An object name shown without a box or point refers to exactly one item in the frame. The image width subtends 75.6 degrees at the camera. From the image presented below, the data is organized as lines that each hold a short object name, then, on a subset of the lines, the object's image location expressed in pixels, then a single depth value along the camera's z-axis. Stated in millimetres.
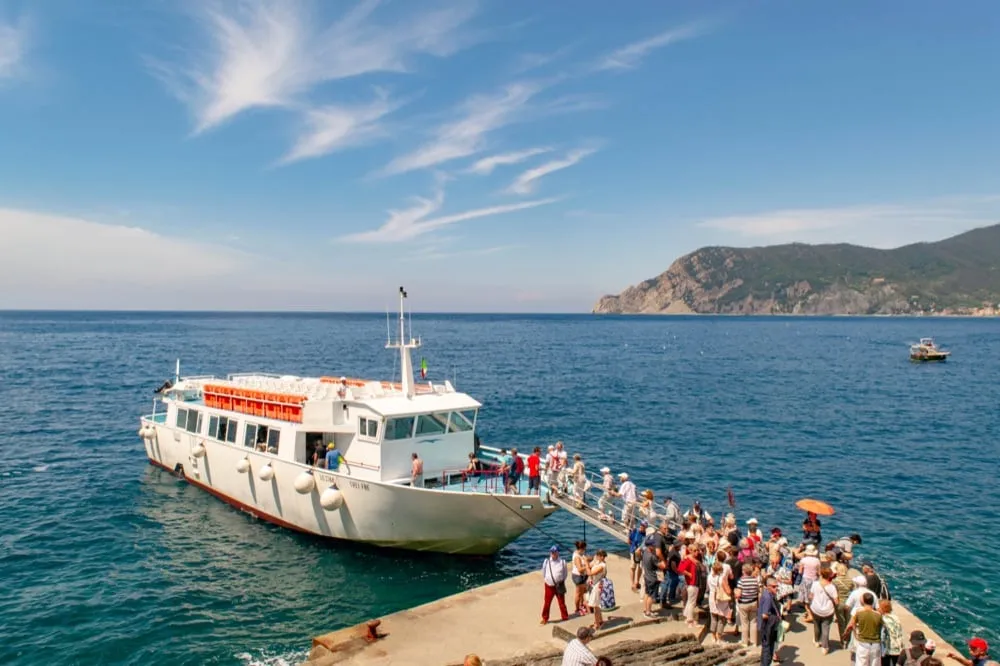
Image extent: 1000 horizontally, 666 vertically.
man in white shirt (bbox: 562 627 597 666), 9391
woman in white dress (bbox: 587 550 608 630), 13773
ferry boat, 20234
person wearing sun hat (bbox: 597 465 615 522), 19186
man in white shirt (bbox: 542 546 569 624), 13945
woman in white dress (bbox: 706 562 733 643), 13164
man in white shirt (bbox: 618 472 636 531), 18438
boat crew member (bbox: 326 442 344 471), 21641
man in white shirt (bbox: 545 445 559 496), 20344
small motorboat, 91875
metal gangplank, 18531
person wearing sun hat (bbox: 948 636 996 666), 10133
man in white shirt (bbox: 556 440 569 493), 20312
